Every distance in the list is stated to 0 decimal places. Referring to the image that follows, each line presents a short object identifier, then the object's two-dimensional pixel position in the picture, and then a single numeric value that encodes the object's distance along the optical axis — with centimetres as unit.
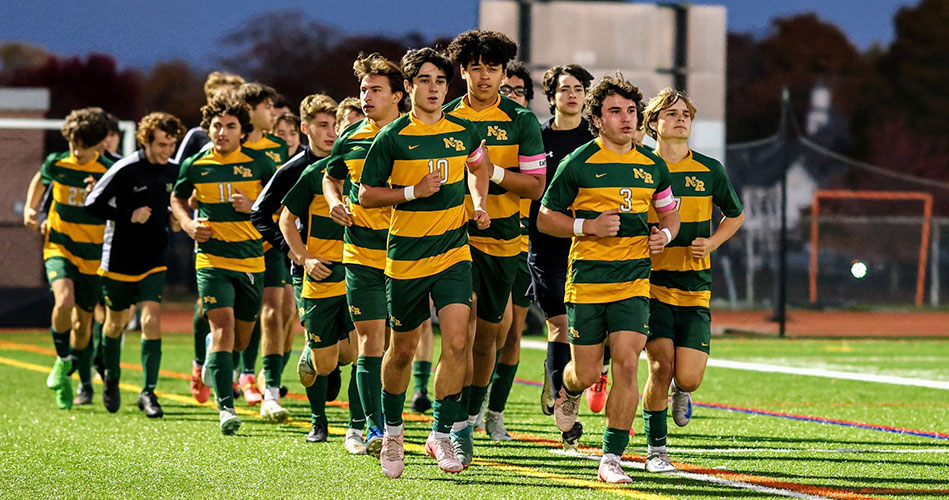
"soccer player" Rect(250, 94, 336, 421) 1814
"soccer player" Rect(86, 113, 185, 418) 2102
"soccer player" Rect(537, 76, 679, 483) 1417
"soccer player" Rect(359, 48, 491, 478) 1448
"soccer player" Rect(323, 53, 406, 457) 1574
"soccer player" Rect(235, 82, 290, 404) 2034
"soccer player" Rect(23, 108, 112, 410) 2281
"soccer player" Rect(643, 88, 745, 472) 1521
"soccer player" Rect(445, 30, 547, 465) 1576
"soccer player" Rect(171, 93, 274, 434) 1894
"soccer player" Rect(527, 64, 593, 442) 1769
